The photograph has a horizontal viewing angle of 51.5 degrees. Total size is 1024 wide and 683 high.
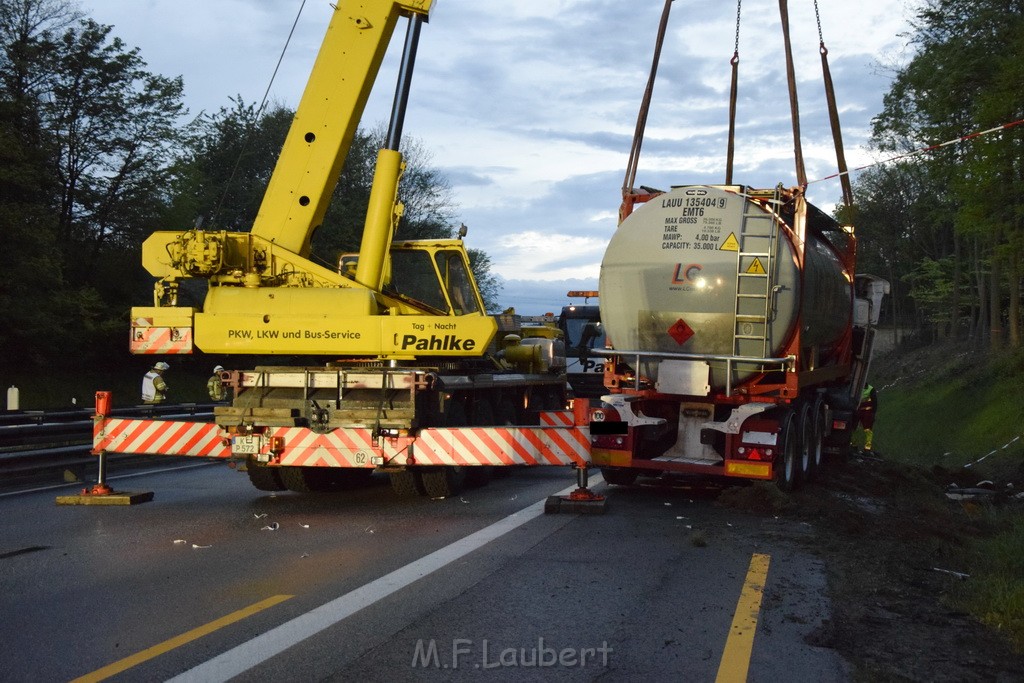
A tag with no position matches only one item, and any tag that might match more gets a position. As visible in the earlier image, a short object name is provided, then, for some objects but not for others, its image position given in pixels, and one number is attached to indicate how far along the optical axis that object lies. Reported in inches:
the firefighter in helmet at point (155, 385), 588.7
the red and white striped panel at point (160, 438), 439.2
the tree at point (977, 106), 1039.0
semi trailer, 459.2
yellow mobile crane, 422.3
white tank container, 458.6
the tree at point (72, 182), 1261.1
